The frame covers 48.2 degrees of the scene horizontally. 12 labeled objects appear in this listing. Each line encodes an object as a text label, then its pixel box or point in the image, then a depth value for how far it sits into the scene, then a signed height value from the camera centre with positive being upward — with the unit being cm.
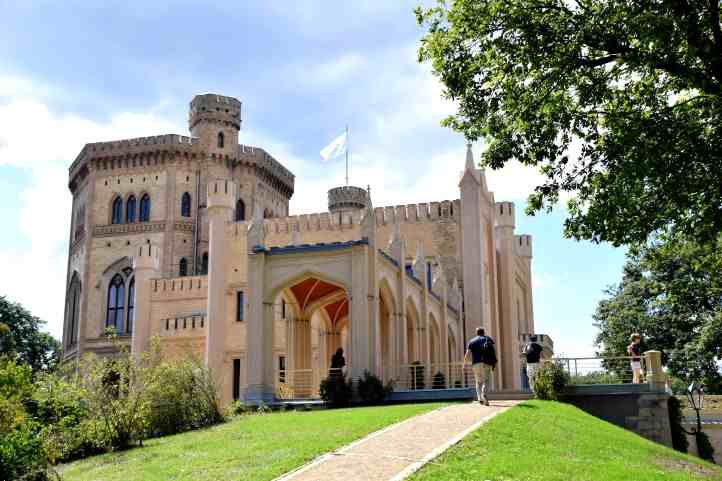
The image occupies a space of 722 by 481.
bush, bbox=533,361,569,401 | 2050 +26
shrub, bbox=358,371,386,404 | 2080 +9
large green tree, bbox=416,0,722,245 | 1365 +543
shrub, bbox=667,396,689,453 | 2278 -98
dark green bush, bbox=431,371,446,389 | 2472 +38
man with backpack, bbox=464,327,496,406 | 1872 +82
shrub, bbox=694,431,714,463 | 2787 -194
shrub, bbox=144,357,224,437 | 1792 -4
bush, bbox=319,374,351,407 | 2083 +8
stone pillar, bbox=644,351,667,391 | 2133 +48
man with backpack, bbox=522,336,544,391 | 2074 +86
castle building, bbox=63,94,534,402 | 2225 +516
